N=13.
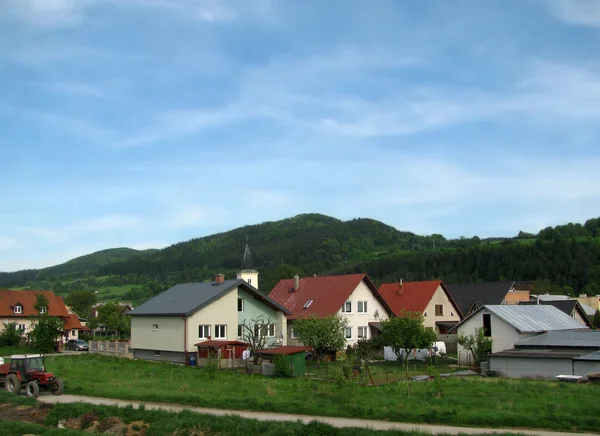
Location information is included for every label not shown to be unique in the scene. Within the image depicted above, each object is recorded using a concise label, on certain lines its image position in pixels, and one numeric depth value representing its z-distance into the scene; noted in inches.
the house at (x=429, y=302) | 2253.9
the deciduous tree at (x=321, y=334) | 1438.2
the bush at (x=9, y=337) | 2303.4
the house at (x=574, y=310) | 2195.7
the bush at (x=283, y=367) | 1299.2
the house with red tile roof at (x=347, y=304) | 1991.9
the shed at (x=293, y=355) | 1307.8
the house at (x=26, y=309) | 2760.8
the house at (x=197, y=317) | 1649.9
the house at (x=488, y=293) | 2768.2
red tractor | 1043.3
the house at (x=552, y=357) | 1214.3
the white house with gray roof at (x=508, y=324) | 1547.7
